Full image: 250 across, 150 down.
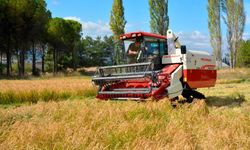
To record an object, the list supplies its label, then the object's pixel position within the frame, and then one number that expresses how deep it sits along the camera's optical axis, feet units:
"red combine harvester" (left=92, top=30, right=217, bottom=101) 35.30
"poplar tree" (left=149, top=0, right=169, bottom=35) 135.13
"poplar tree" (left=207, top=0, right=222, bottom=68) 145.18
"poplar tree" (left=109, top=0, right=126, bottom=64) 142.72
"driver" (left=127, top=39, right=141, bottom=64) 40.88
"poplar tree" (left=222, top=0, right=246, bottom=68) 142.10
